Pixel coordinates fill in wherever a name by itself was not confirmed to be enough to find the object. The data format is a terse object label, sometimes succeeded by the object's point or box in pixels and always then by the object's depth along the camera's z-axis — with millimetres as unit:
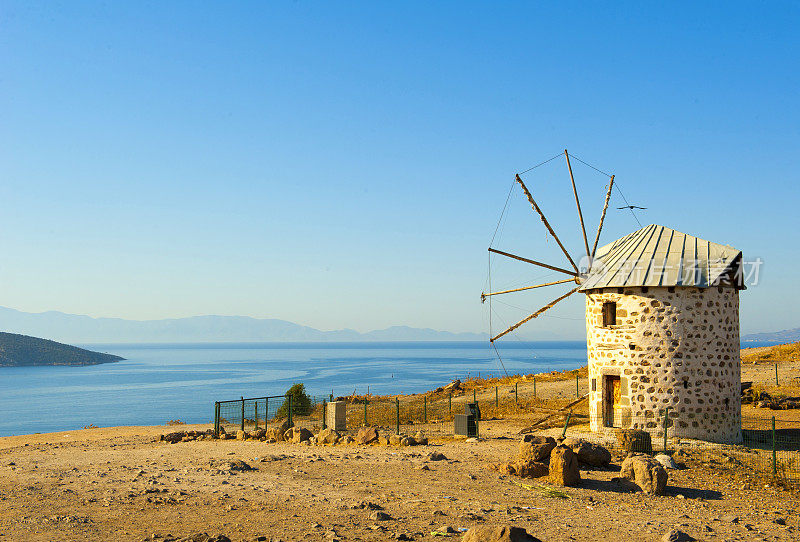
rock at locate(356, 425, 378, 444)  21703
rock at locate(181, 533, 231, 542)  9789
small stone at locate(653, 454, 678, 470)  16891
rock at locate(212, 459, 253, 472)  16641
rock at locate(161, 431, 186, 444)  24672
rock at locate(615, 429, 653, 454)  18562
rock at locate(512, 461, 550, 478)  15445
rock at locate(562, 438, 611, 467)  16406
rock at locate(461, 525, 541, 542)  8664
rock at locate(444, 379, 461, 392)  42875
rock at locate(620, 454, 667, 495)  14195
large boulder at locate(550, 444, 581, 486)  14633
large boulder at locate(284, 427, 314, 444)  22844
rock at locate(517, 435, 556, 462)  15703
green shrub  31994
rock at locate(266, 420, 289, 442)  23188
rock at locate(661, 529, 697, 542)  10321
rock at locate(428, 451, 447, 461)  17758
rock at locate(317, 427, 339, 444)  22031
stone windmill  20906
